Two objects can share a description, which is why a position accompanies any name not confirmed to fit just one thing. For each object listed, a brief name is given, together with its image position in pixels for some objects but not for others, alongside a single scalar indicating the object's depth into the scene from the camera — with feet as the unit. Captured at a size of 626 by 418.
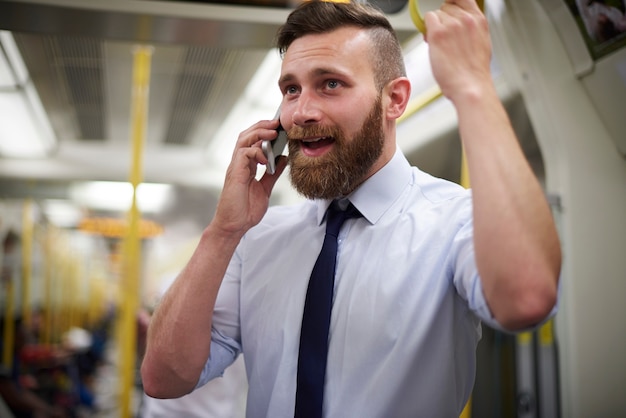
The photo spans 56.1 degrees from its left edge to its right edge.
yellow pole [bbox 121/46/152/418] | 10.60
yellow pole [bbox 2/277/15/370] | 24.11
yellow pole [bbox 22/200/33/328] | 26.89
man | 4.09
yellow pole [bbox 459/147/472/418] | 6.33
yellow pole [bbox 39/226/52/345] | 33.48
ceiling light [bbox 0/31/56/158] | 14.52
